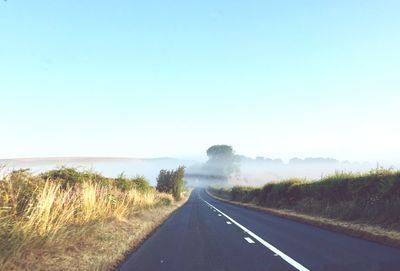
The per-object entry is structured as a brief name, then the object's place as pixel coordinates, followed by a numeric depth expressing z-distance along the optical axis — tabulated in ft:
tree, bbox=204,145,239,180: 645.92
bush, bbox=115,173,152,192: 95.73
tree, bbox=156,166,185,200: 219.75
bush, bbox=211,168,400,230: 58.29
